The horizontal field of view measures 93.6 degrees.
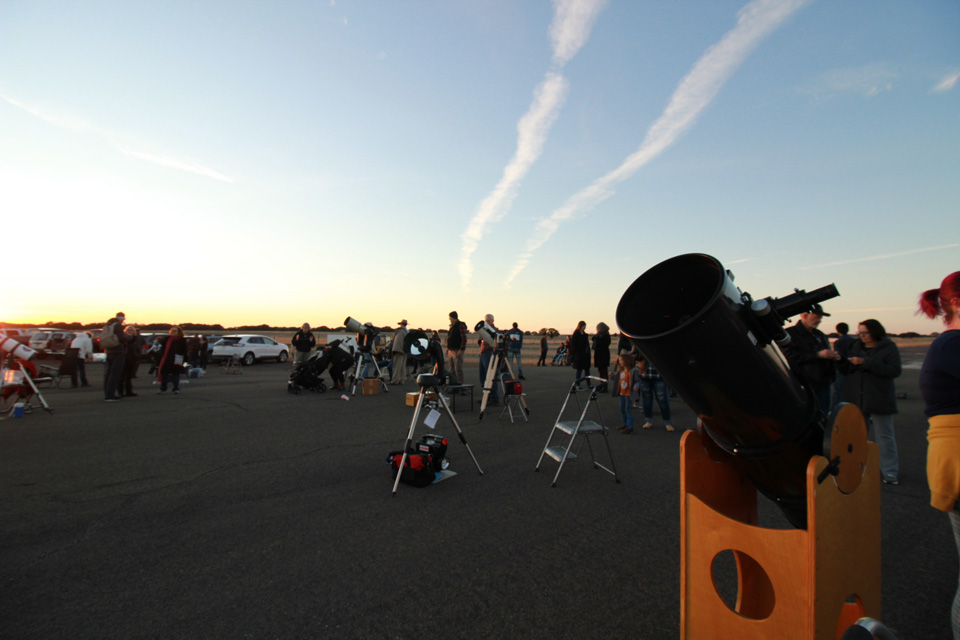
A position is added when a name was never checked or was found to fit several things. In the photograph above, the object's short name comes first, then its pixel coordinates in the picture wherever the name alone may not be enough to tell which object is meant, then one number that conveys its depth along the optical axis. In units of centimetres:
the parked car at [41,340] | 1928
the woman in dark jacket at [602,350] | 995
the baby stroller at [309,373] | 1191
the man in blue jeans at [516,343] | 1340
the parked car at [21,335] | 1638
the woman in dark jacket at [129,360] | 1028
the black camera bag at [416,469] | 464
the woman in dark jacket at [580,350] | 966
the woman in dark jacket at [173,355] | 1084
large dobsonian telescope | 145
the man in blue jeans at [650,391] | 757
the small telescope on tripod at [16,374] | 808
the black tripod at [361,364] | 1264
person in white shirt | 1314
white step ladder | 477
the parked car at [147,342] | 1905
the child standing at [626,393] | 713
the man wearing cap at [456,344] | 1020
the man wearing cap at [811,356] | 512
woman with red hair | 203
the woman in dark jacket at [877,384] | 467
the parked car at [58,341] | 1984
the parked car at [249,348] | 2217
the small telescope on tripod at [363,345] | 1245
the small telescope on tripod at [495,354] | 847
